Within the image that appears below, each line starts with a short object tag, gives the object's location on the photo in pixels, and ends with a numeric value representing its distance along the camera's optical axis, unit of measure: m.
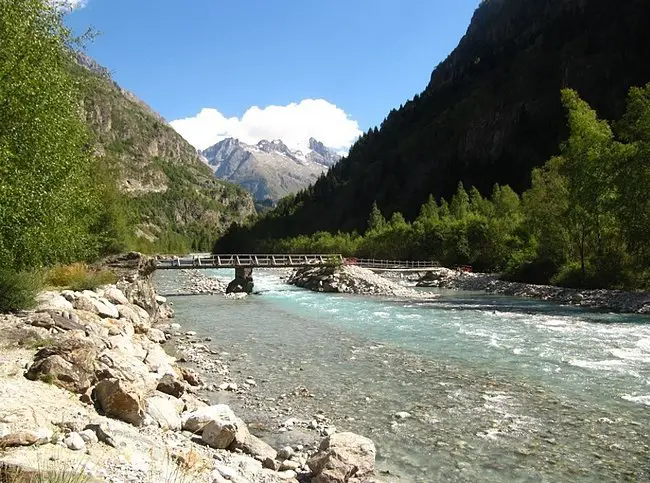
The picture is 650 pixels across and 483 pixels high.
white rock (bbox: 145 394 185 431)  8.45
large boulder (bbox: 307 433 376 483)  7.40
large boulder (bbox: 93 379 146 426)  7.98
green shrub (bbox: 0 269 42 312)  13.62
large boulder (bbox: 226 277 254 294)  51.06
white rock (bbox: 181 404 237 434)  8.55
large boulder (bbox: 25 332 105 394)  8.43
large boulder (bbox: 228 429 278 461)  8.34
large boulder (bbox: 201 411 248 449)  8.23
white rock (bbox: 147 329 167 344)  19.77
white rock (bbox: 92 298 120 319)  17.05
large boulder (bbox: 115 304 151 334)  19.20
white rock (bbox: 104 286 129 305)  21.02
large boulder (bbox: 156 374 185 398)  11.27
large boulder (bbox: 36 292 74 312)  14.41
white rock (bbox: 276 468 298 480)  7.57
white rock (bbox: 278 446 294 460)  8.76
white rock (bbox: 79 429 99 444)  6.26
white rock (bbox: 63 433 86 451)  5.96
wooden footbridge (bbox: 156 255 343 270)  52.12
